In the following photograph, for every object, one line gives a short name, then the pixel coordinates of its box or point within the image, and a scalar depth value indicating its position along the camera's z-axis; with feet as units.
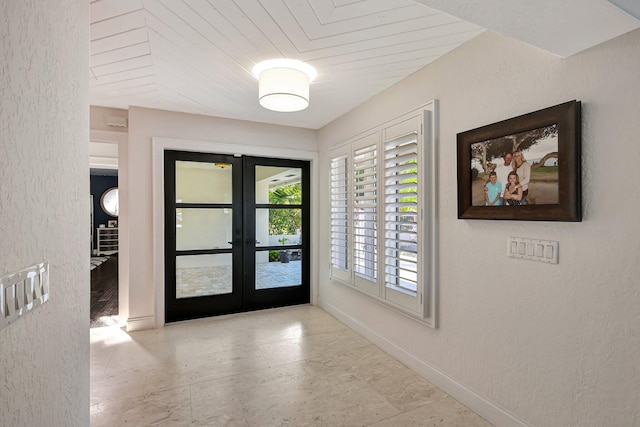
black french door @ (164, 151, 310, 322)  12.30
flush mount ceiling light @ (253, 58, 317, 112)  7.84
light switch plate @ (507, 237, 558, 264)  5.51
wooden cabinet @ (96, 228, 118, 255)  30.58
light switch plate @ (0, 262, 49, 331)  2.21
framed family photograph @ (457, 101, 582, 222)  5.12
